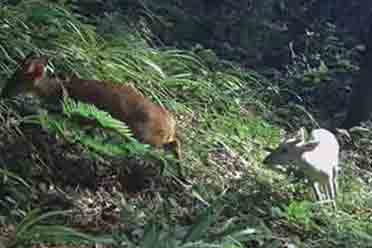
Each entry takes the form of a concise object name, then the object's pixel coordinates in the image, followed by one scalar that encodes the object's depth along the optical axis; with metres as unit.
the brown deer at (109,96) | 7.37
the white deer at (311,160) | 7.78
